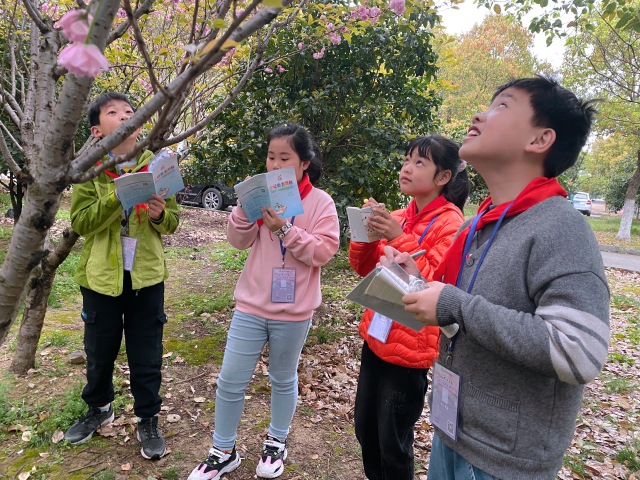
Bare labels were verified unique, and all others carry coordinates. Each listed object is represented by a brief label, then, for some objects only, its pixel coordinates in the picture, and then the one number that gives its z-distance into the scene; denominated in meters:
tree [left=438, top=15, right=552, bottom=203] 21.38
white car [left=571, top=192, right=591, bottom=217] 26.23
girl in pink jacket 2.23
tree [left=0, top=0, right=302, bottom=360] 0.96
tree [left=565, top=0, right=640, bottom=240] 11.38
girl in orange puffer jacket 1.88
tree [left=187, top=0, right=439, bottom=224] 3.98
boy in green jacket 2.33
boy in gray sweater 1.03
